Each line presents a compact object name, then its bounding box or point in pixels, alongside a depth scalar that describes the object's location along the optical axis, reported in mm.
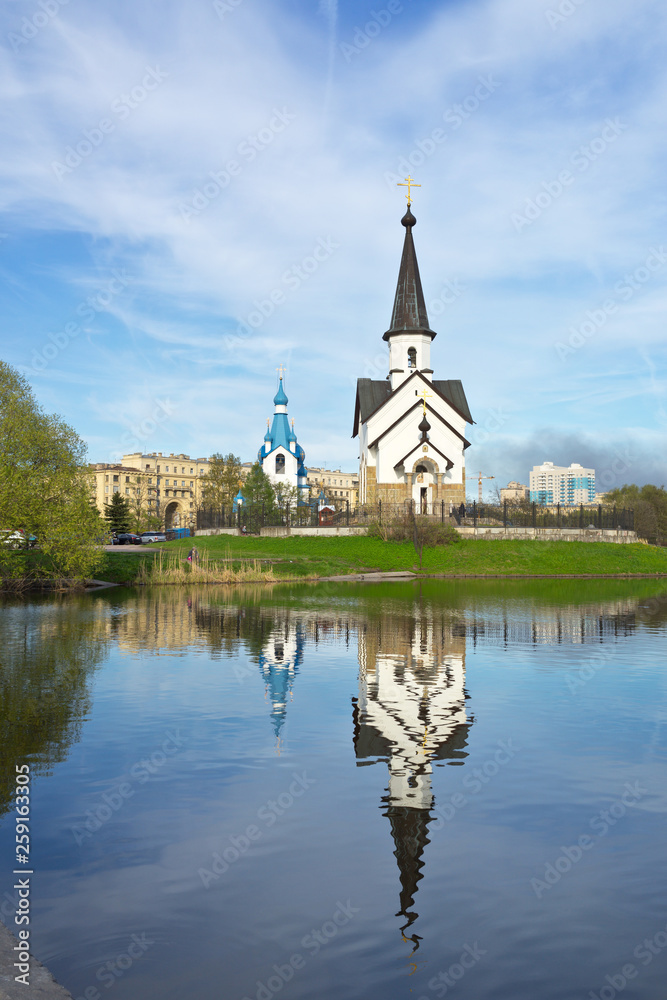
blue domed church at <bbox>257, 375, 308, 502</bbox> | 89438
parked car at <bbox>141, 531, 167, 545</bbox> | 79081
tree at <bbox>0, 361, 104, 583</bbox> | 27734
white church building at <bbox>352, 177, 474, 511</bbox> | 54344
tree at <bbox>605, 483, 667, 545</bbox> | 68312
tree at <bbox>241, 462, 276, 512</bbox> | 66938
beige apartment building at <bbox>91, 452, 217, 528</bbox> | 154125
